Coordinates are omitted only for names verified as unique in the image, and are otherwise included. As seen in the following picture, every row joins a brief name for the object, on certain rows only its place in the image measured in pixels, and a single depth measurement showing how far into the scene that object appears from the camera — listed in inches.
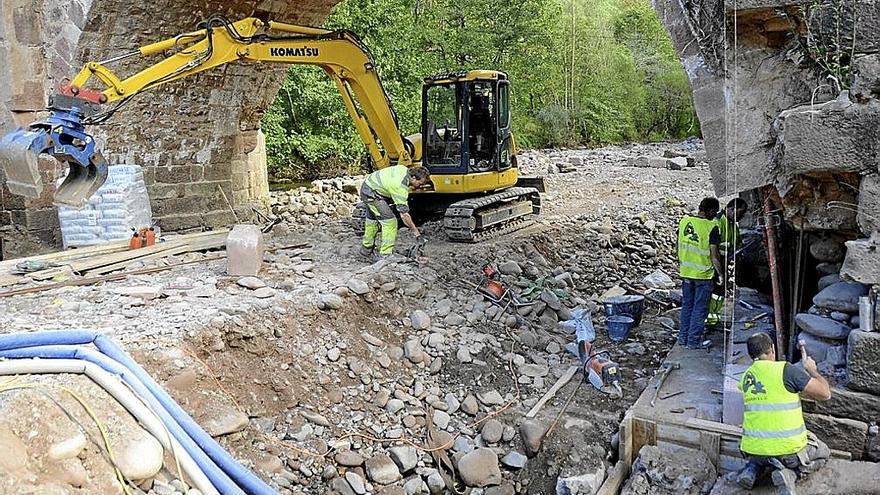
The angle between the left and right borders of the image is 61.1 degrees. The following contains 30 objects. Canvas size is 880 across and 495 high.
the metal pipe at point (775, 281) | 210.1
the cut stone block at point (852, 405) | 171.6
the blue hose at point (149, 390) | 172.7
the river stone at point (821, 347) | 180.2
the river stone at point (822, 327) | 178.1
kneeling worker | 161.3
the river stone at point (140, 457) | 159.8
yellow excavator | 305.7
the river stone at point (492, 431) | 234.4
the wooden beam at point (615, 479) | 187.6
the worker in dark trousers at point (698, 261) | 250.5
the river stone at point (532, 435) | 228.2
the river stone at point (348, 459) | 215.9
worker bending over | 321.7
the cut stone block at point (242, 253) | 304.0
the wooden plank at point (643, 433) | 196.7
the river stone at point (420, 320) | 283.3
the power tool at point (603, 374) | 251.1
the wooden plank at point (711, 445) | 186.5
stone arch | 349.4
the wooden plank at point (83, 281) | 279.0
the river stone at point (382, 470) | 214.5
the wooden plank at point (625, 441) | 196.5
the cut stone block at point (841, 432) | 174.1
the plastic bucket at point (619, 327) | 289.6
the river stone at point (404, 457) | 218.7
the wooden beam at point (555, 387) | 242.4
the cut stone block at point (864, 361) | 168.7
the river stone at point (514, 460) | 224.7
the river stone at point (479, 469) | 219.1
